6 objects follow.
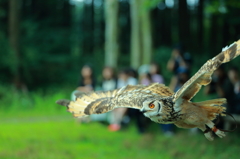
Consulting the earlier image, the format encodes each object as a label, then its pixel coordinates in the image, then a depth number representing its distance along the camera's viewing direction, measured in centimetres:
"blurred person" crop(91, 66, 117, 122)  1980
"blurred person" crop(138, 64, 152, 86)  1758
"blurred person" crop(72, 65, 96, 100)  1972
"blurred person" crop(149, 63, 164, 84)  1764
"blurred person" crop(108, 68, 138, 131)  1864
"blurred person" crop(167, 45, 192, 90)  1561
